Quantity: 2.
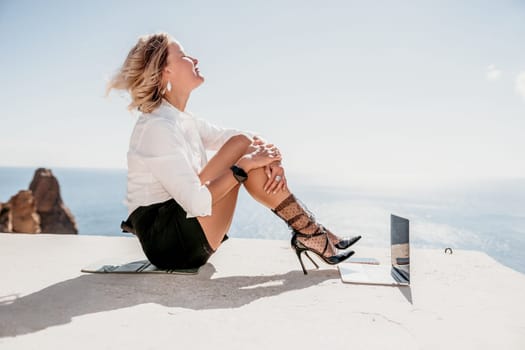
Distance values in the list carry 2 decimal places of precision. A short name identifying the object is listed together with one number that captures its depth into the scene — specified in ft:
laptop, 6.49
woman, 5.75
